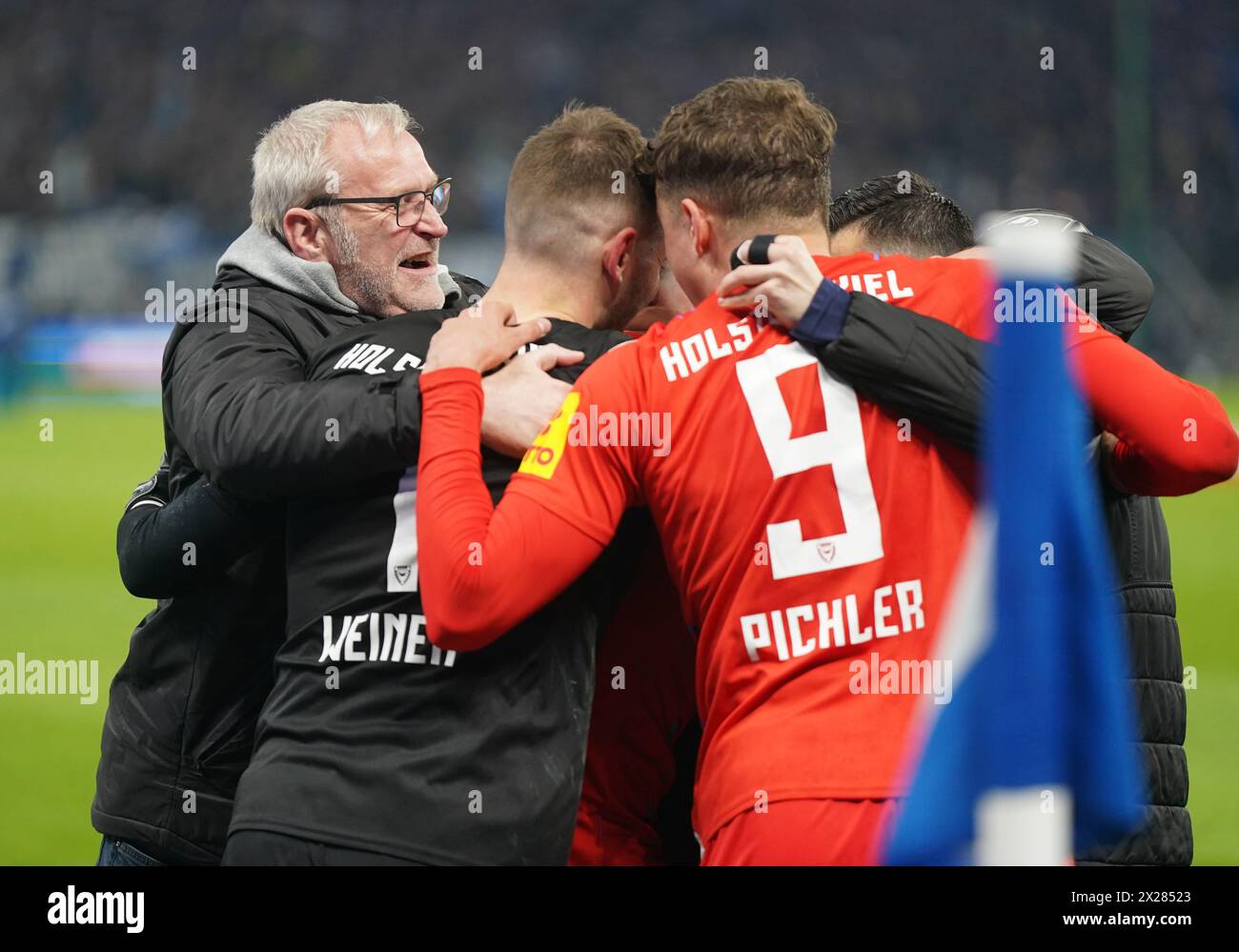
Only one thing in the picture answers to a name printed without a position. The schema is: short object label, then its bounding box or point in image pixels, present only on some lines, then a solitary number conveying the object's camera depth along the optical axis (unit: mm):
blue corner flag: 2547
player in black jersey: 4145
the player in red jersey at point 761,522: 4000
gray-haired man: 4422
